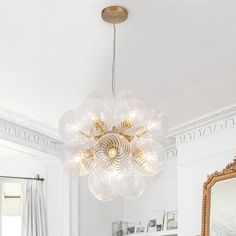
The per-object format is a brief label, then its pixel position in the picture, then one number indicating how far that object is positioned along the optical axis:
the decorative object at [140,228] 5.45
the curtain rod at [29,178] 4.99
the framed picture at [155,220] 5.31
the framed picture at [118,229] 5.50
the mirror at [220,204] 4.22
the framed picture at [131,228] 5.53
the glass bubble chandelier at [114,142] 2.84
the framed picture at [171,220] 5.13
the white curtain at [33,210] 4.85
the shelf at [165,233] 5.04
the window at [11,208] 4.86
